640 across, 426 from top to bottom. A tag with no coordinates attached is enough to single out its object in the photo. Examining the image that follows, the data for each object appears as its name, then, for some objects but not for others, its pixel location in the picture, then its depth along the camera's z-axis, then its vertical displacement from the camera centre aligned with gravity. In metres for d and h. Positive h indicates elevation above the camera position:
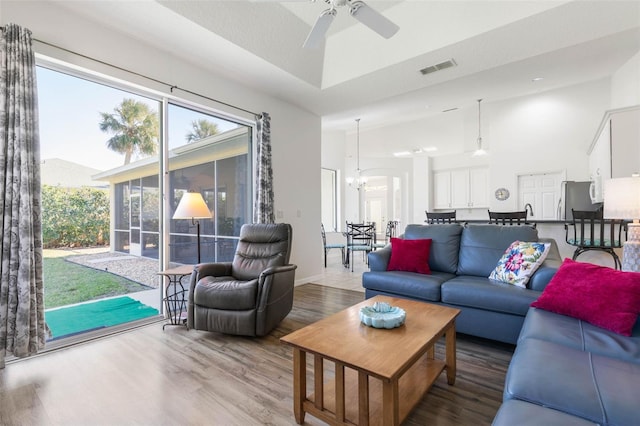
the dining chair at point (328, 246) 6.22 -0.73
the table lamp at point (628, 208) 2.12 +0.01
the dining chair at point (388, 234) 6.35 -0.53
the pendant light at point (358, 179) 8.91 +1.06
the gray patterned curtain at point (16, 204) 2.14 +0.08
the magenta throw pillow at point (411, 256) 3.12 -0.48
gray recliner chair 2.57 -0.76
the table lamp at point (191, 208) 2.97 +0.06
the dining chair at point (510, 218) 4.54 -0.12
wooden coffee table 1.29 -0.70
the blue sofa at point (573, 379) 0.94 -0.65
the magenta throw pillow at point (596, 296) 1.58 -0.51
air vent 3.43 +1.76
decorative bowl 1.68 -0.62
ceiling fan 2.12 +1.50
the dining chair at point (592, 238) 3.74 -0.41
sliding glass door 2.69 +0.25
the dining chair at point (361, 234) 6.03 -0.48
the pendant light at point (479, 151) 6.50 +1.34
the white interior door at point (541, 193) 6.42 +0.40
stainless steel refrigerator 5.83 +0.27
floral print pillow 2.46 -0.45
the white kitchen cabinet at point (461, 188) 8.22 +0.67
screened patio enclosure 3.19 +0.22
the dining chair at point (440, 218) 5.45 -0.13
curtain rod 2.54 +1.44
